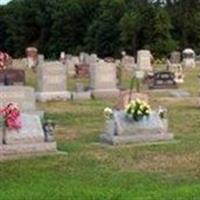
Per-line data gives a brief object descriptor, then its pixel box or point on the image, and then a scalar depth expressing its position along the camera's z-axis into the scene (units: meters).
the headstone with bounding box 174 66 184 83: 28.18
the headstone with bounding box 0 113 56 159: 12.05
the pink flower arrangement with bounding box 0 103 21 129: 12.11
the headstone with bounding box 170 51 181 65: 41.88
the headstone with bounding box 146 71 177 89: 25.86
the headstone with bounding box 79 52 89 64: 36.16
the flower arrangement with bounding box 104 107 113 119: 13.65
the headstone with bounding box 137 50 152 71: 34.50
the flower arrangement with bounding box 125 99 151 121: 13.34
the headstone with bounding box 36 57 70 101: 22.02
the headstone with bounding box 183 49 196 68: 40.50
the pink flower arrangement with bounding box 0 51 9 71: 24.38
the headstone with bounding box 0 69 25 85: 23.19
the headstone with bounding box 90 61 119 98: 23.25
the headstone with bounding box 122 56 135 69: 35.47
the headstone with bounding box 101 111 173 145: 13.30
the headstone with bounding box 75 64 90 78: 31.53
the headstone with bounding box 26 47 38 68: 41.44
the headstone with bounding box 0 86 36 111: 16.70
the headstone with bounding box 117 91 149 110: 15.94
